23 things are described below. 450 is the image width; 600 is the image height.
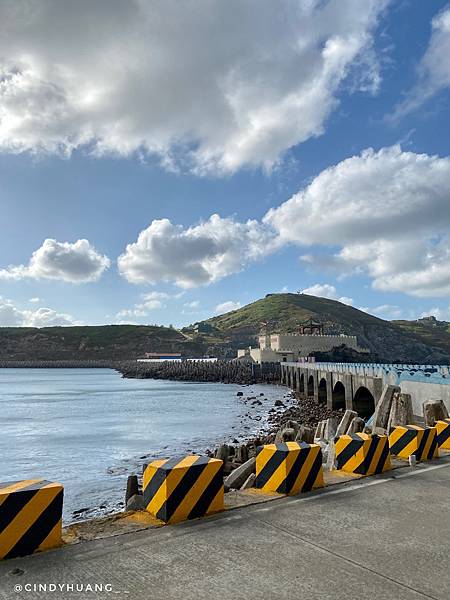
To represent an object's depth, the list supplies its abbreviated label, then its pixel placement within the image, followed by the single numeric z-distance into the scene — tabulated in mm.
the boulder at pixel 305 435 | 15037
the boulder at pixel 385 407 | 16734
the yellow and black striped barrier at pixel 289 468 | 7262
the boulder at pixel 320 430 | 21008
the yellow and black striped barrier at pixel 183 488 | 5863
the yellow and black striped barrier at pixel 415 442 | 10023
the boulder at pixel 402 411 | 14242
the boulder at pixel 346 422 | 17203
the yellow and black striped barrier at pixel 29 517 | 4758
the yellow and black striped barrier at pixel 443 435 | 11445
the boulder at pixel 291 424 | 22859
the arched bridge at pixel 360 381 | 23056
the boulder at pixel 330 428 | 19691
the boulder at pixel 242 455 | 16719
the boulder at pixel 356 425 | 14776
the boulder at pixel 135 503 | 9898
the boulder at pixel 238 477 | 11711
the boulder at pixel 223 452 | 16355
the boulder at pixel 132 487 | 12688
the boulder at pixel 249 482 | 11016
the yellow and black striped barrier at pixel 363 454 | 8664
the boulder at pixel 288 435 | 15094
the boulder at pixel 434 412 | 13226
